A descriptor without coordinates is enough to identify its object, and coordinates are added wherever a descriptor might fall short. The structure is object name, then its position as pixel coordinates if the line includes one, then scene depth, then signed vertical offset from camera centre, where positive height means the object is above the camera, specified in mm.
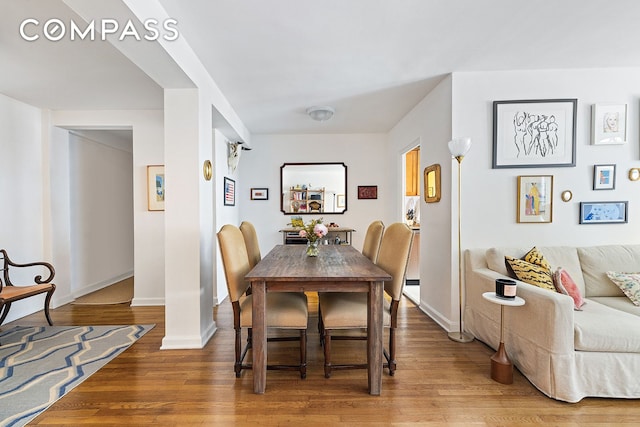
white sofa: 1739 -848
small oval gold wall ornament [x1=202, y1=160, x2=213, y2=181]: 2639 +345
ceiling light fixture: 3531 +1167
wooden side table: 1892 -1048
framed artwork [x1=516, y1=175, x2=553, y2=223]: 2674 +82
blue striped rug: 1775 -1198
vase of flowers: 2416 -219
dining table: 1798 -522
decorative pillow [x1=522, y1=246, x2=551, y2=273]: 2291 -406
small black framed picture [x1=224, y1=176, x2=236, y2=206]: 4091 +229
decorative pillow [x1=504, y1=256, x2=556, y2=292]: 2135 -493
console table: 4730 -467
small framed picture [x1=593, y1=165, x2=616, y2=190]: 2658 +285
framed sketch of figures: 2658 +687
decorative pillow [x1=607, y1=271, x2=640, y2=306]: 2219 -591
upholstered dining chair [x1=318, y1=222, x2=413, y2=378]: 1956 -697
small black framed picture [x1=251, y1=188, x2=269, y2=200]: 4922 +240
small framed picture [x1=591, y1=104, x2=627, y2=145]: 2641 +782
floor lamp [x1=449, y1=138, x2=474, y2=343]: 2472 +6
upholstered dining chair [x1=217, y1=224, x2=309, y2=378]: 1970 -711
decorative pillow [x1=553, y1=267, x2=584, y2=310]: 2084 -576
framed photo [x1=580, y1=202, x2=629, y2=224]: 2678 -28
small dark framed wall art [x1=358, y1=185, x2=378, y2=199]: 4953 +271
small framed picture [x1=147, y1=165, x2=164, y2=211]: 3691 +253
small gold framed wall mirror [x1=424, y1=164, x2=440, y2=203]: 2996 +260
